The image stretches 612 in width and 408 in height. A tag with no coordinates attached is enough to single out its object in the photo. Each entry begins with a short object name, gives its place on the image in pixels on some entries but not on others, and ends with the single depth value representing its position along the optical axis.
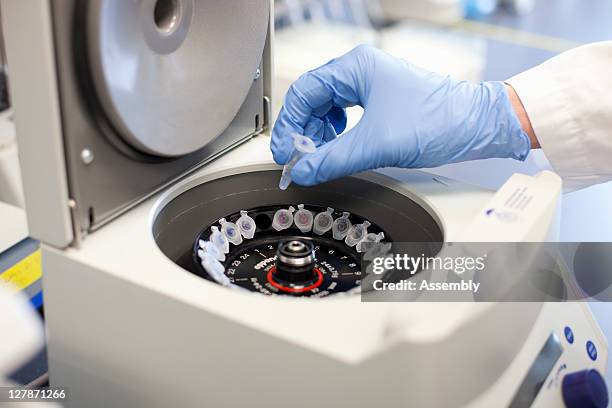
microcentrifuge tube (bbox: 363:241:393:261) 0.97
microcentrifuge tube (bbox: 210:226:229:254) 1.00
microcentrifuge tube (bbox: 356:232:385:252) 1.01
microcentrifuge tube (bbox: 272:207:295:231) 1.07
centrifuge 0.71
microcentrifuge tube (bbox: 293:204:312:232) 1.08
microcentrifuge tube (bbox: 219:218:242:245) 1.03
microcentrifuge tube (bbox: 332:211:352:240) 1.06
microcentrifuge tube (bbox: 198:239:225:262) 0.96
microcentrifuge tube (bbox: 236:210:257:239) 1.04
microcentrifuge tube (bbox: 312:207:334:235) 1.07
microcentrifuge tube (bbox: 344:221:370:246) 1.04
